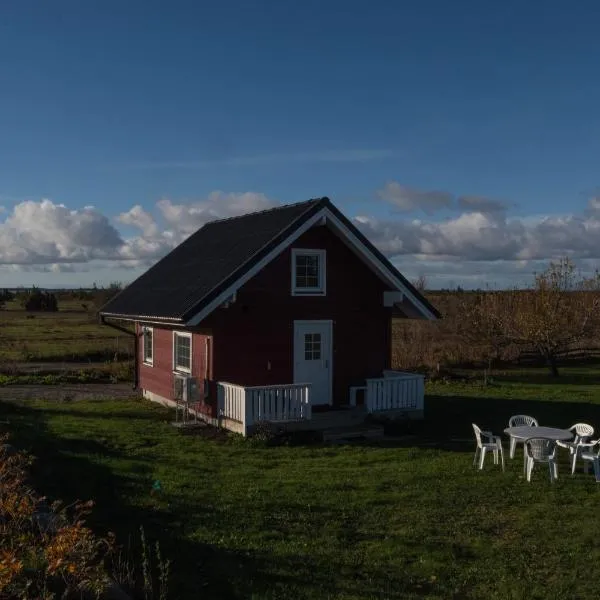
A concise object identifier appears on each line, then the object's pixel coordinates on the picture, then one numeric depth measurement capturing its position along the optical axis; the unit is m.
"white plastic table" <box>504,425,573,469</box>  11.47
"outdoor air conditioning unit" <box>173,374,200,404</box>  16.16
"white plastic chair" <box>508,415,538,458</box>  12.39
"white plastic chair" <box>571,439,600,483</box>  10.95
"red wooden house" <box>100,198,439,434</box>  15.52
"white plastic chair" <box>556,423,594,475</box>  11.59
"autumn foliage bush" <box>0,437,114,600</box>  4.66
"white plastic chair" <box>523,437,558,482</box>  10.91
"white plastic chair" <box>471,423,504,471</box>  11.63
